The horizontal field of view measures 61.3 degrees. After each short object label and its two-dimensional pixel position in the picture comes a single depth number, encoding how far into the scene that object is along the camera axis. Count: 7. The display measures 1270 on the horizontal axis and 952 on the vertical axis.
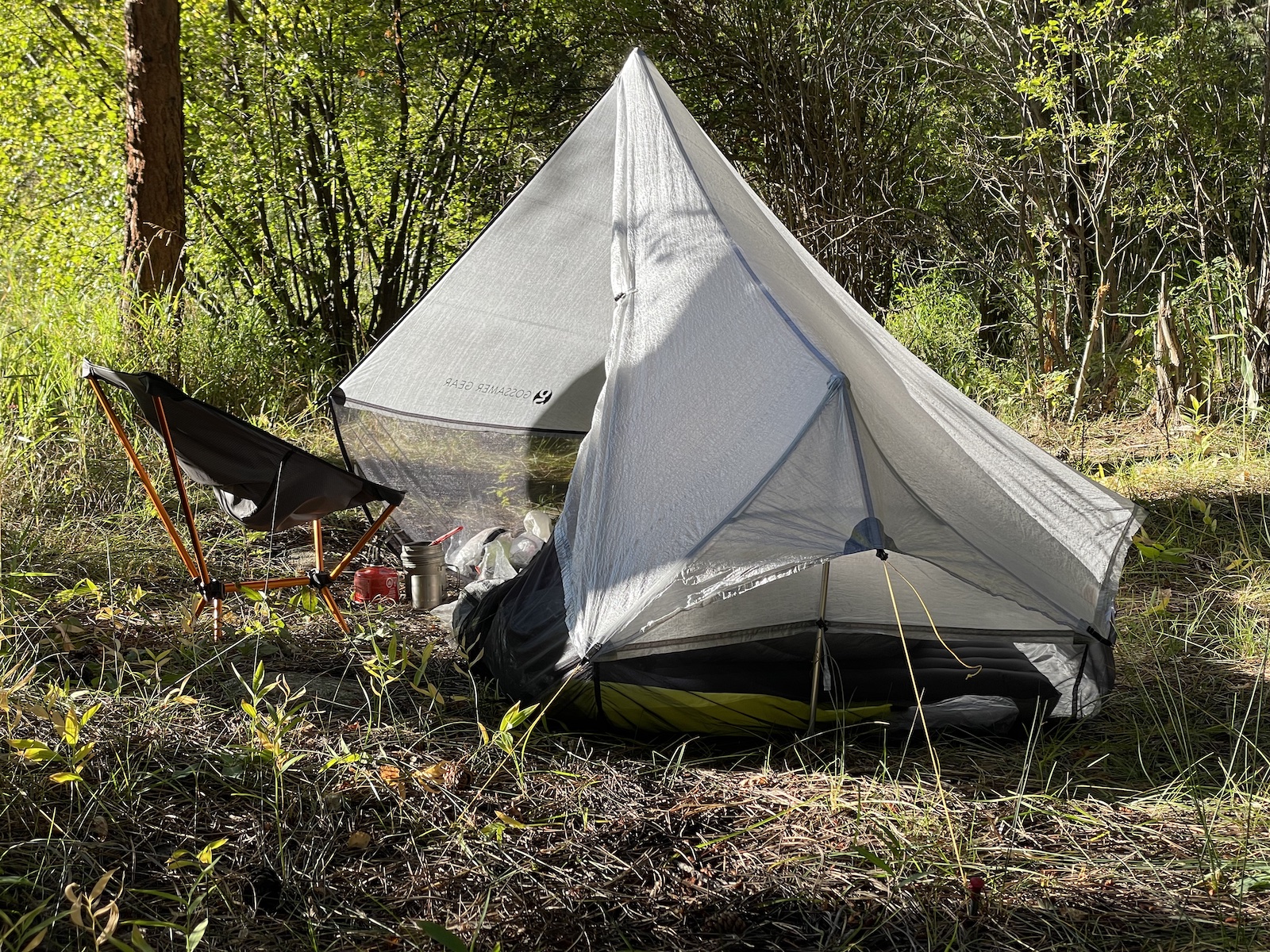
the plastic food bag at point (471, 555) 3.44
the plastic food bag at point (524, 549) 3.29
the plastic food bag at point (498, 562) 3.25
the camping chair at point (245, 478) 2.60
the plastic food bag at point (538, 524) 3.48
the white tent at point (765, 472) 2.05
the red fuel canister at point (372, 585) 3.21
